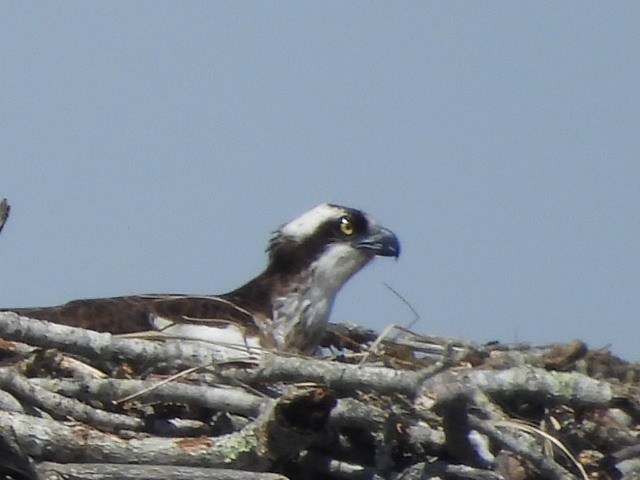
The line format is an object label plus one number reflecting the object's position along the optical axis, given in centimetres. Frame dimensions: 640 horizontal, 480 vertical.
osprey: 1636
